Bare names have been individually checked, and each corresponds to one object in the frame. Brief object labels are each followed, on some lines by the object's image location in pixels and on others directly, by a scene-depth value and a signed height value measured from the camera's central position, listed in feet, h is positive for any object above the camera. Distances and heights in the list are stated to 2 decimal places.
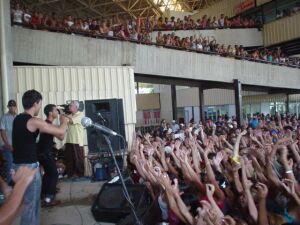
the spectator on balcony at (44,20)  36.13 +8.83
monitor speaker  15.20 -4.11
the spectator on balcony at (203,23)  67.34 +14.48
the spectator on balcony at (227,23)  71.95 +15.34
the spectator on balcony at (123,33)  40.89 +8.27
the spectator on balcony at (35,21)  34.86 +8.54
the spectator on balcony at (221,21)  71.35 +15.67
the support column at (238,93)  53.47 +1.08
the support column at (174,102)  71.77 +0.34
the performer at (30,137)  12.94 -0.97
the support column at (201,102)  61.51 +0.09
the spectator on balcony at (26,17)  34.58 +8.77
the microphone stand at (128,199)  12.15 -3.06
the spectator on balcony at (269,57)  60.45 +7.08
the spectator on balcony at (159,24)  60.11 +13.21
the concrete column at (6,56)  28.37 +4.32
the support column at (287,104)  73.31 -1.02
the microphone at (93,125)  12.08 -0.60
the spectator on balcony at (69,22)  37.86 +9.10
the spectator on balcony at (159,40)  46.55 +8.26
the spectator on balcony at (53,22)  36.68 +8.71
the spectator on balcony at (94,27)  40.83 +8.90
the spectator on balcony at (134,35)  42.72 +8.32
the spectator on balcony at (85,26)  38.70 +8.78
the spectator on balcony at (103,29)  39.86 +8.47
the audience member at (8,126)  21.65 -0.89
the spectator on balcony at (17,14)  33.88 +8.86
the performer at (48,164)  18.39 -2.79
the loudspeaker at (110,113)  24.16 -0.41
